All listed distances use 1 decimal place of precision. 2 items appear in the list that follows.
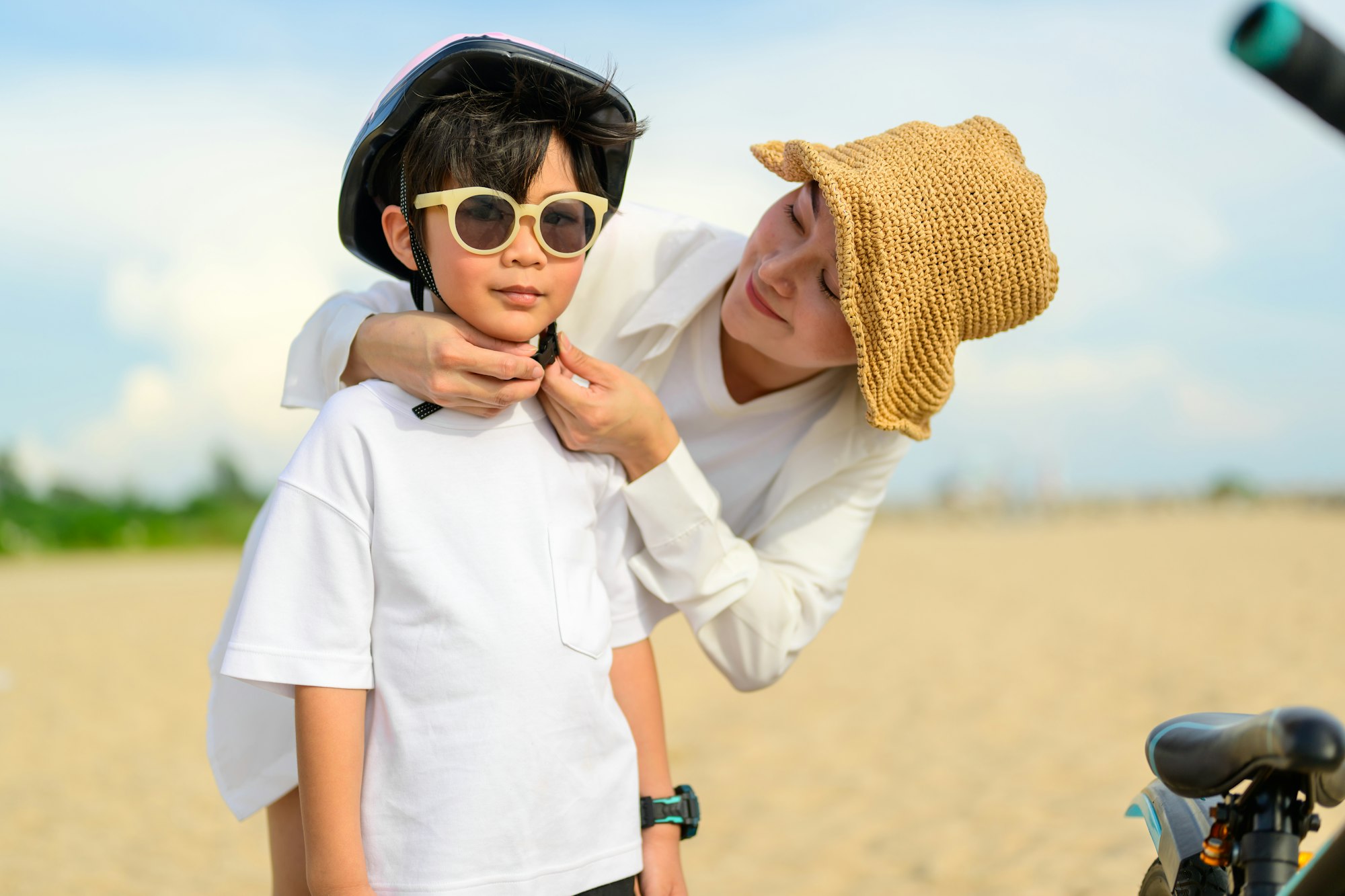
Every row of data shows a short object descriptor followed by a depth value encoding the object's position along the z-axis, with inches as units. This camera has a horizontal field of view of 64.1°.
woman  72.8
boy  59.1
